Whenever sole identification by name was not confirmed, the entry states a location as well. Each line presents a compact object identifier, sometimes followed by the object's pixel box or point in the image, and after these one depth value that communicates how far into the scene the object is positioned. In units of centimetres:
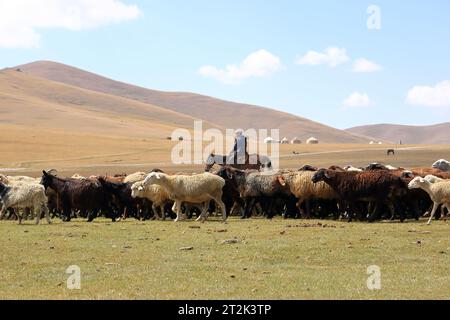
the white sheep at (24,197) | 2031
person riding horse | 3048
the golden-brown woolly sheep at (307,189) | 2284
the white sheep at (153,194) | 2331
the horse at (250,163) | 3047
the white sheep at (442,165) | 3148
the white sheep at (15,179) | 2532
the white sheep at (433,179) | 2029
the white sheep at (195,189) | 2173
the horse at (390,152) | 6781
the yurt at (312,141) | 12419
